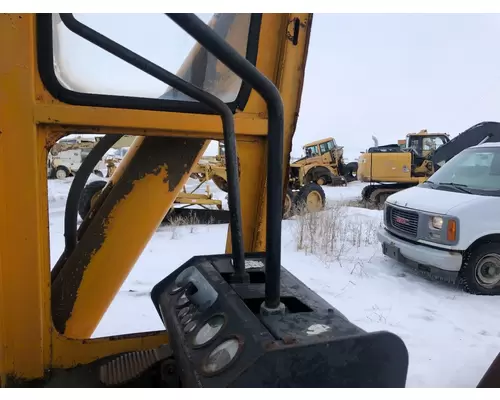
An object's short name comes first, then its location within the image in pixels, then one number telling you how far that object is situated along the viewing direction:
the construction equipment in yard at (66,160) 20.42
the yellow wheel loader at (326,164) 16.93
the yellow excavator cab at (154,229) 1.02
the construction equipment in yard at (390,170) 12.79
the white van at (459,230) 4.48
